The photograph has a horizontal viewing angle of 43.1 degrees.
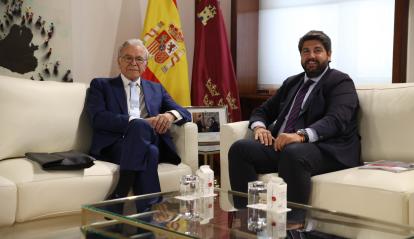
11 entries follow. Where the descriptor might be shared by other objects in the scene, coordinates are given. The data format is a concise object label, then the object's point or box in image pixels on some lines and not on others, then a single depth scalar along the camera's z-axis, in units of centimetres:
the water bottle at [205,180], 225
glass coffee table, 175
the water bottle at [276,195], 195
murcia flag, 423
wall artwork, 338
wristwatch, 268
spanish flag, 390
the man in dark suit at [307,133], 255
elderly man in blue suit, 273
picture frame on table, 381
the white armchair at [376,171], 222
